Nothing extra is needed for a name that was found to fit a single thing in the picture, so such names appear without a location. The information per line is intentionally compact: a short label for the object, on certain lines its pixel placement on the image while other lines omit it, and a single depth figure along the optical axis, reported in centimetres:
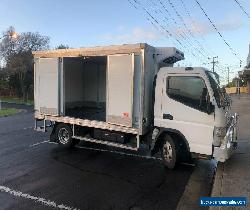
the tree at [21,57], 3261
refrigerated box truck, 555
